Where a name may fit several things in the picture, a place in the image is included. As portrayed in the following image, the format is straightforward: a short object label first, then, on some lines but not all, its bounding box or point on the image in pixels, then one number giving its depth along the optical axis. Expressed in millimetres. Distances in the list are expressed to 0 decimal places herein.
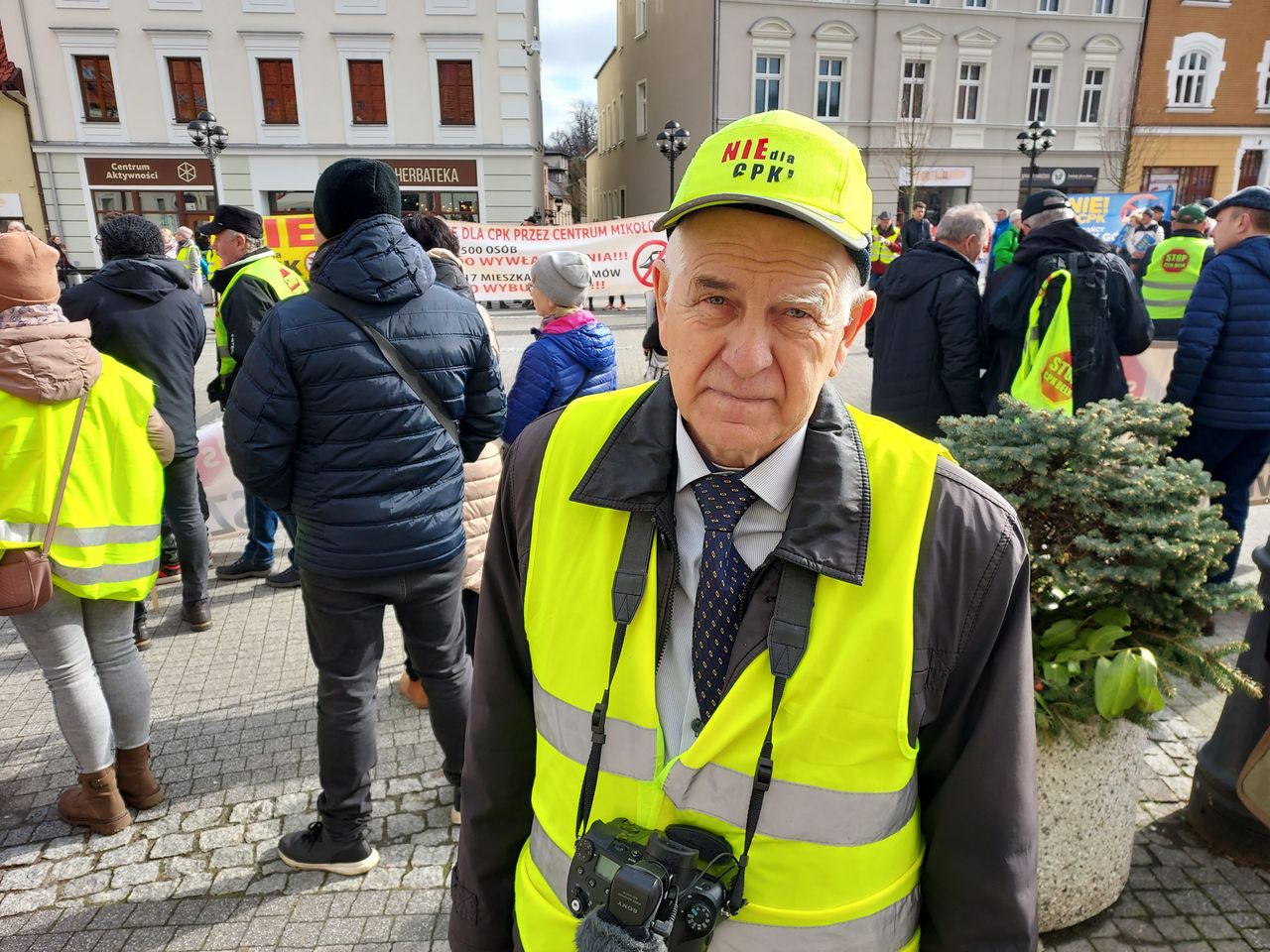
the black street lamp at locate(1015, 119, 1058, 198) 23000
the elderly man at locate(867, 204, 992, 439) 4848
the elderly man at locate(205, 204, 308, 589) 4840
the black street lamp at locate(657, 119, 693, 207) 20734
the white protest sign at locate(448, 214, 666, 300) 12844
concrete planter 2502
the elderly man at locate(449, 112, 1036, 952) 1319
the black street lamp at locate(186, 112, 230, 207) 20828
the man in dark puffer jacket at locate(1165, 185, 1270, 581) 4367
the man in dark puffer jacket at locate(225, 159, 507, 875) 2758
